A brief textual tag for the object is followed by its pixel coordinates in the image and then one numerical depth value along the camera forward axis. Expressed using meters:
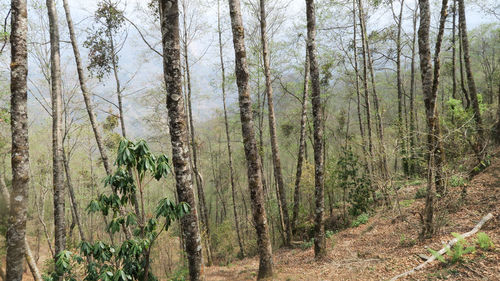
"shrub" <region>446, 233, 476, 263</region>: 3.91
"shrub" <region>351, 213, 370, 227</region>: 10.30
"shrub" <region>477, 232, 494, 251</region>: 3.94
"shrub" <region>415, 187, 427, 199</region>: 8.85
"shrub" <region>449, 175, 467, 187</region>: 5.25
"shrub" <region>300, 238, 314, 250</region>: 9.70
